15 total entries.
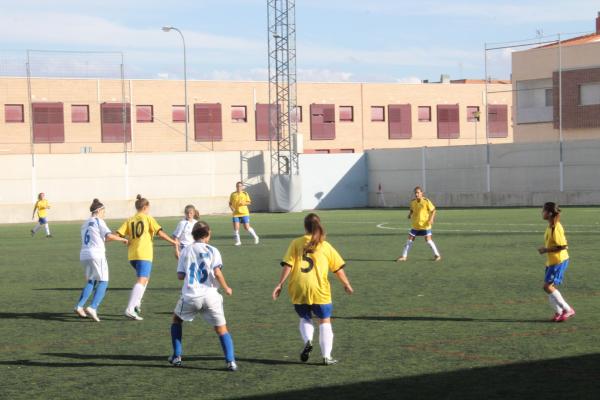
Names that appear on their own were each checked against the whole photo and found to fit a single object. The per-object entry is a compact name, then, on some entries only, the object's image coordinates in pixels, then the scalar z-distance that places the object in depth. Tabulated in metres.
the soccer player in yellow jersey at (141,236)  15.34
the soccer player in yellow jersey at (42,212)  38.97
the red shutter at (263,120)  75.75
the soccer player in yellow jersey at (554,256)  13.67
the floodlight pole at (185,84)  65.25
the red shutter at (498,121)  84.00
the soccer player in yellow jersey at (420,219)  24.03
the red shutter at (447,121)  82.75
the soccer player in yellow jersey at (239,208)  30.84
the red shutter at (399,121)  80.38
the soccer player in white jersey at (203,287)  10.88
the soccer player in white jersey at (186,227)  17.38
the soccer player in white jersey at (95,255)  15.11
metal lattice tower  60.25
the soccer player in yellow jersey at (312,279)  10.99
